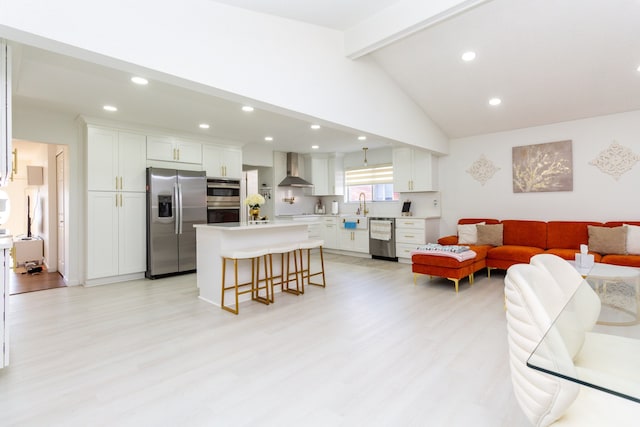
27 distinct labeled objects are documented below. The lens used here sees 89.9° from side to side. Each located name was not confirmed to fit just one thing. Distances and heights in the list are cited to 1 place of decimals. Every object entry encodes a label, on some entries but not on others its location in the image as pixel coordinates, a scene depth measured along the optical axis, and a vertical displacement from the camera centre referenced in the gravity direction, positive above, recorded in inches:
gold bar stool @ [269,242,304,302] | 149.6 -29.7
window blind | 287.7 +35.1
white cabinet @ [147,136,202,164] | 203.6 +42.9
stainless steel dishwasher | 246.5 -20.0
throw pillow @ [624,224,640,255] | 153.6 -14.4
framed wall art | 191.8 +27.2
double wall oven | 225.3 +10.1
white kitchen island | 143.8 -14.2
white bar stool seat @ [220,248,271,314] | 132.2 -29.0
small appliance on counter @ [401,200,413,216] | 255.6 +2.7
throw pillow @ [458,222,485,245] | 201.8 -14.3
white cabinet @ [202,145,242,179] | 228.7 +38.8
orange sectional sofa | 163.2 -21.2
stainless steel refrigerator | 195.5 -1.5
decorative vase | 174.4 +0.4
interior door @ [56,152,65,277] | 198.8 +6.4
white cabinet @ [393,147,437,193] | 237.0 +32.1
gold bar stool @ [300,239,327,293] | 163.5 -25.0
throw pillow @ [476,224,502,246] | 198.4 -14.6
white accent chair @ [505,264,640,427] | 39.4 -22.0
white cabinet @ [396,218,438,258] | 229.1 -15.4
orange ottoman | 161.8 -28.6
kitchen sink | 267.1 -7.1
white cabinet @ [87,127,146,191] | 180.5 +32.4
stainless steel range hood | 291.6 +34.8
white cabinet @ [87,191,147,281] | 180.5 -11.0
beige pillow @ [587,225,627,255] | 158.7 -14.9
